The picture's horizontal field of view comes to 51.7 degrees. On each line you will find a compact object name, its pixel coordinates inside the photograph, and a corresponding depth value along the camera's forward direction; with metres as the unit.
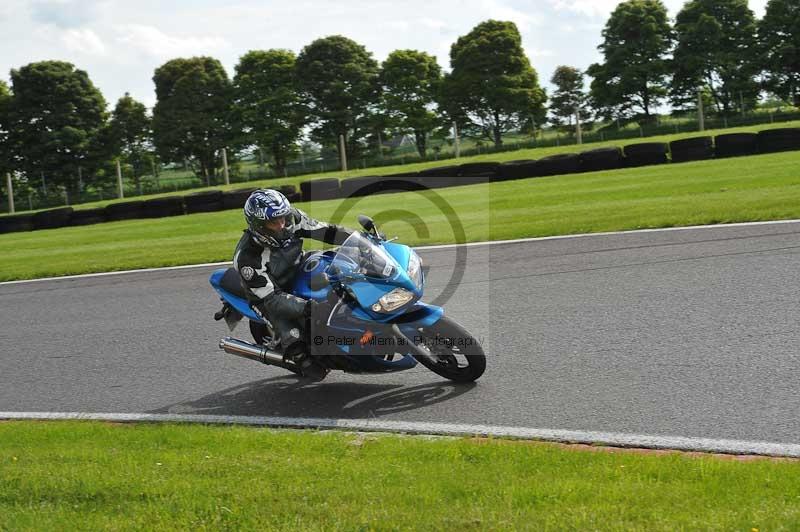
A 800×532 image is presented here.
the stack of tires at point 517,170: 26.06
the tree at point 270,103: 54.88
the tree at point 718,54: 47.53
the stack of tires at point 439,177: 27.11
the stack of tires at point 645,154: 24.98
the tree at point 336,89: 54.91
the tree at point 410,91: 54.62
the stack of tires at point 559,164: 25.75
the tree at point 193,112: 55.59
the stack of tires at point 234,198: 26.50
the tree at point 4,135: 52.25
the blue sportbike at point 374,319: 5.92
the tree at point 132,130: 55.56
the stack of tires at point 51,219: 27.08
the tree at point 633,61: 50.19
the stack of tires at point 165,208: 26.94
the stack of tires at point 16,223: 26.91
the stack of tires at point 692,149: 24.53
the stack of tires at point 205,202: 26.45
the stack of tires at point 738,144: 24.09
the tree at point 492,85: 52.94
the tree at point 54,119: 52.00
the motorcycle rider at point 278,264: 6.29
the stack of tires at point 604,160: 25.34
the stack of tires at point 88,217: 27.25
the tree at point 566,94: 52.82
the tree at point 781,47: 46.47
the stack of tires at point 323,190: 26.08
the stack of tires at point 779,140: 23.67
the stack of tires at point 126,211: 27.08
